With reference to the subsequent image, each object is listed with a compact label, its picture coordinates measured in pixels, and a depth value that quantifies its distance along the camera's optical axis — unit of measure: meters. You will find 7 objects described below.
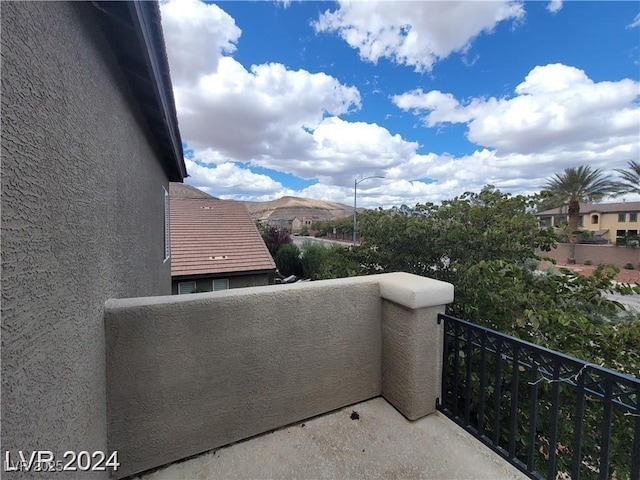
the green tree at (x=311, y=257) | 18.38
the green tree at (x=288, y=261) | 20.73
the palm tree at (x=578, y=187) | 22.78
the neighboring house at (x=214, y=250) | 12.35
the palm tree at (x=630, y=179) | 20.61
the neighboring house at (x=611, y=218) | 36.53
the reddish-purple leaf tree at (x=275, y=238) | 22.88
